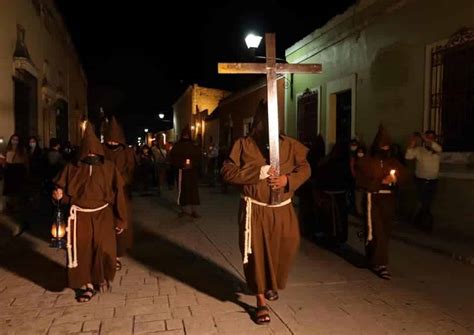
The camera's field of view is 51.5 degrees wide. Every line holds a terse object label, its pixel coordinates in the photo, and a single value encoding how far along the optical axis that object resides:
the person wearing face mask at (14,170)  10.60
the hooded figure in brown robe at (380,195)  6.15
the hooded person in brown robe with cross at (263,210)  4.51
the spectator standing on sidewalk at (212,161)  23.01
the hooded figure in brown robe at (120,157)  6.48
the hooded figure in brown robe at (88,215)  5.04
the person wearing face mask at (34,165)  11.36
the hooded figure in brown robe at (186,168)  10.81
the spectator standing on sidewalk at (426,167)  8.72
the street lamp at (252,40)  13.41
